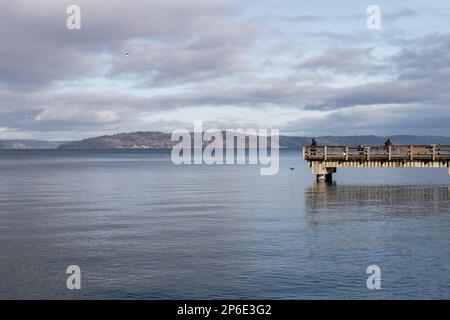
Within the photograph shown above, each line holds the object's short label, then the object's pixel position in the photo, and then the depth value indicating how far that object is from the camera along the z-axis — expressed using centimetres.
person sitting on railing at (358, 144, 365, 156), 5959
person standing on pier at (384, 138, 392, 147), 5924
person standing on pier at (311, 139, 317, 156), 6266
